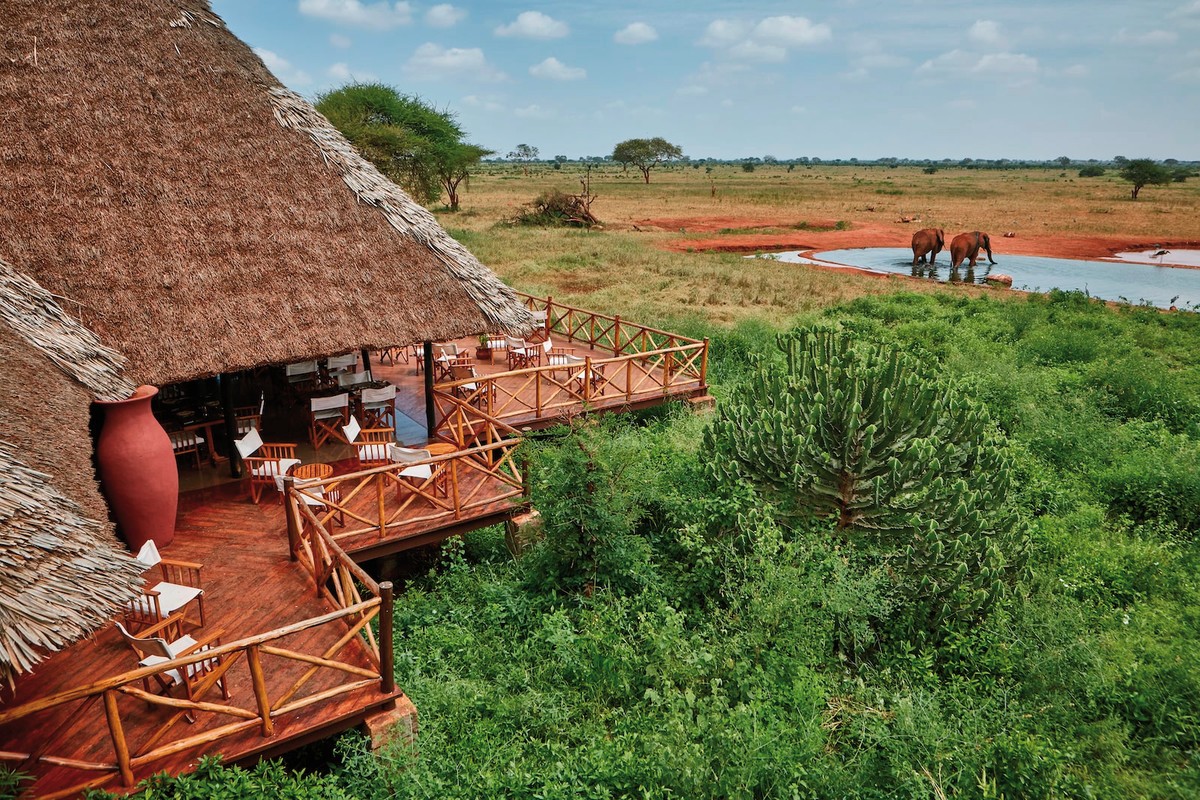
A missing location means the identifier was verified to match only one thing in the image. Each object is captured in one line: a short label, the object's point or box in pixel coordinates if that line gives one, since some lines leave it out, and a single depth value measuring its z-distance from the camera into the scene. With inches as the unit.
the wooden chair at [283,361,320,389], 446.0
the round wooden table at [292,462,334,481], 343.3
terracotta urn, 278.8
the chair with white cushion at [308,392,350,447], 386.0
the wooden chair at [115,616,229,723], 212.7
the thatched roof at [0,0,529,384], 315.9
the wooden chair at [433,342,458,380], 481.9
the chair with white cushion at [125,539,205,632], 236.2
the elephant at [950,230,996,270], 1237.1
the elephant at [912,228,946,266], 1275.8
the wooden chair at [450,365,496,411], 422.3
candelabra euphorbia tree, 293.4
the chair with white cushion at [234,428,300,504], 340.5
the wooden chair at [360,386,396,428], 398.9
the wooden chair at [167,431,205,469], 358.3
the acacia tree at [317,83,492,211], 1191.6
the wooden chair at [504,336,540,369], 540.1
